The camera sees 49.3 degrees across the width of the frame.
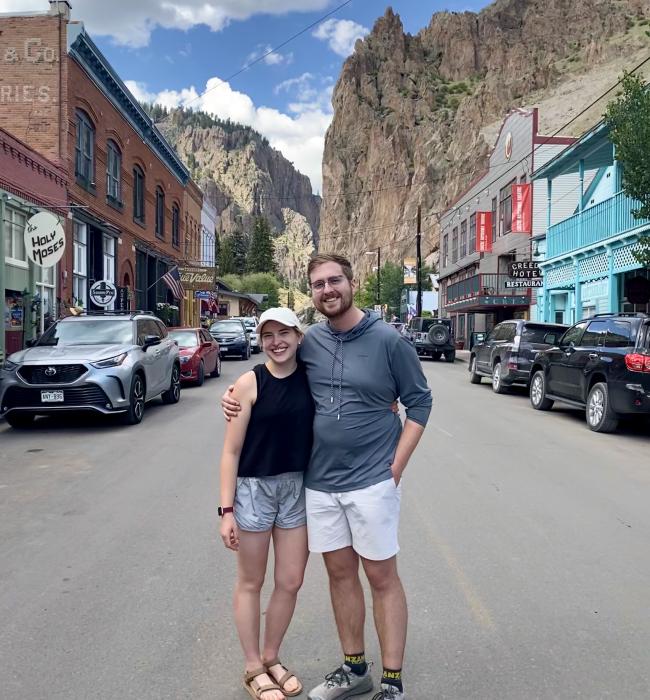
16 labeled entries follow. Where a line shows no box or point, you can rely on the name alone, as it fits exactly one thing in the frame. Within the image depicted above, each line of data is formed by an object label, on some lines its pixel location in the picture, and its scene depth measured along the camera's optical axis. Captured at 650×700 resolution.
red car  17.16
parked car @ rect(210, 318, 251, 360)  28.06
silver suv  10.04
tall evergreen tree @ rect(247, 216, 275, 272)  107.06
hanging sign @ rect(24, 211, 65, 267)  15.18
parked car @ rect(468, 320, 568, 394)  16.06
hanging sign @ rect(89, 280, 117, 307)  20.83
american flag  32.62
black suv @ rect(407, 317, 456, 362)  30.70
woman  3.00
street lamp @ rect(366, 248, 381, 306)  70.75
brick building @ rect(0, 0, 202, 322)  22.12
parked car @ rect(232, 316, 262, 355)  33.50
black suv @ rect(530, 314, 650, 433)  10.23
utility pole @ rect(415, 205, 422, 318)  41.86
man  2.95
